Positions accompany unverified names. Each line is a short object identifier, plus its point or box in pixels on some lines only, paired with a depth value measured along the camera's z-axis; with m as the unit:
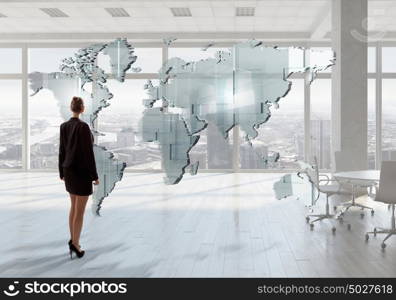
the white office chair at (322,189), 6.83
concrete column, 8.88
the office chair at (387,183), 5.72
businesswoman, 4.87
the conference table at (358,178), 6.22
